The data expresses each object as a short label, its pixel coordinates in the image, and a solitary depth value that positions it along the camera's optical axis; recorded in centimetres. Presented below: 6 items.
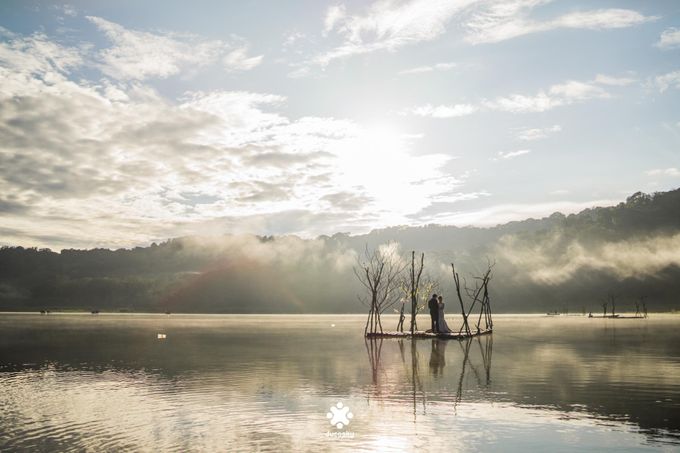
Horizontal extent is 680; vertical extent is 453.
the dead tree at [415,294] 5401
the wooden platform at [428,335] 4969
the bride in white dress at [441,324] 5140
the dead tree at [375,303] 5354
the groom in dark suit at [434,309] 4890
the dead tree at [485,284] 5788
